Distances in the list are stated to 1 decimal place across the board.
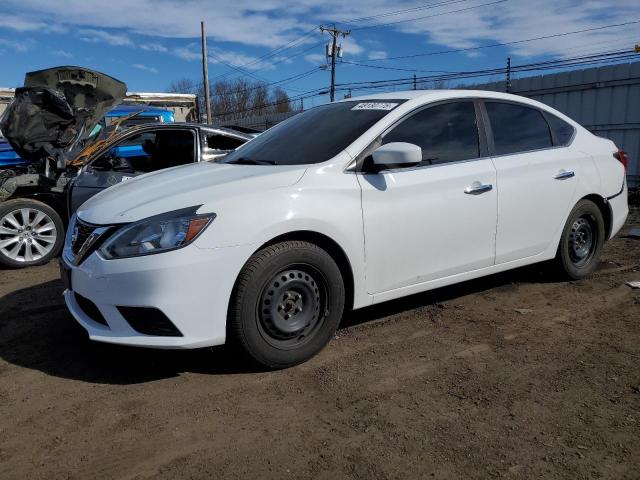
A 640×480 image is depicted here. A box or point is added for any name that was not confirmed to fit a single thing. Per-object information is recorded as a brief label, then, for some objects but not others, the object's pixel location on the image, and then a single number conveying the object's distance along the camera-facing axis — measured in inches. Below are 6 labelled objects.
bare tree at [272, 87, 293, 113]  1975.1
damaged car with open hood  233.8
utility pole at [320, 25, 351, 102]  1472.7
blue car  291.7
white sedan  115.1
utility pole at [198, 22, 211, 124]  1229.1
